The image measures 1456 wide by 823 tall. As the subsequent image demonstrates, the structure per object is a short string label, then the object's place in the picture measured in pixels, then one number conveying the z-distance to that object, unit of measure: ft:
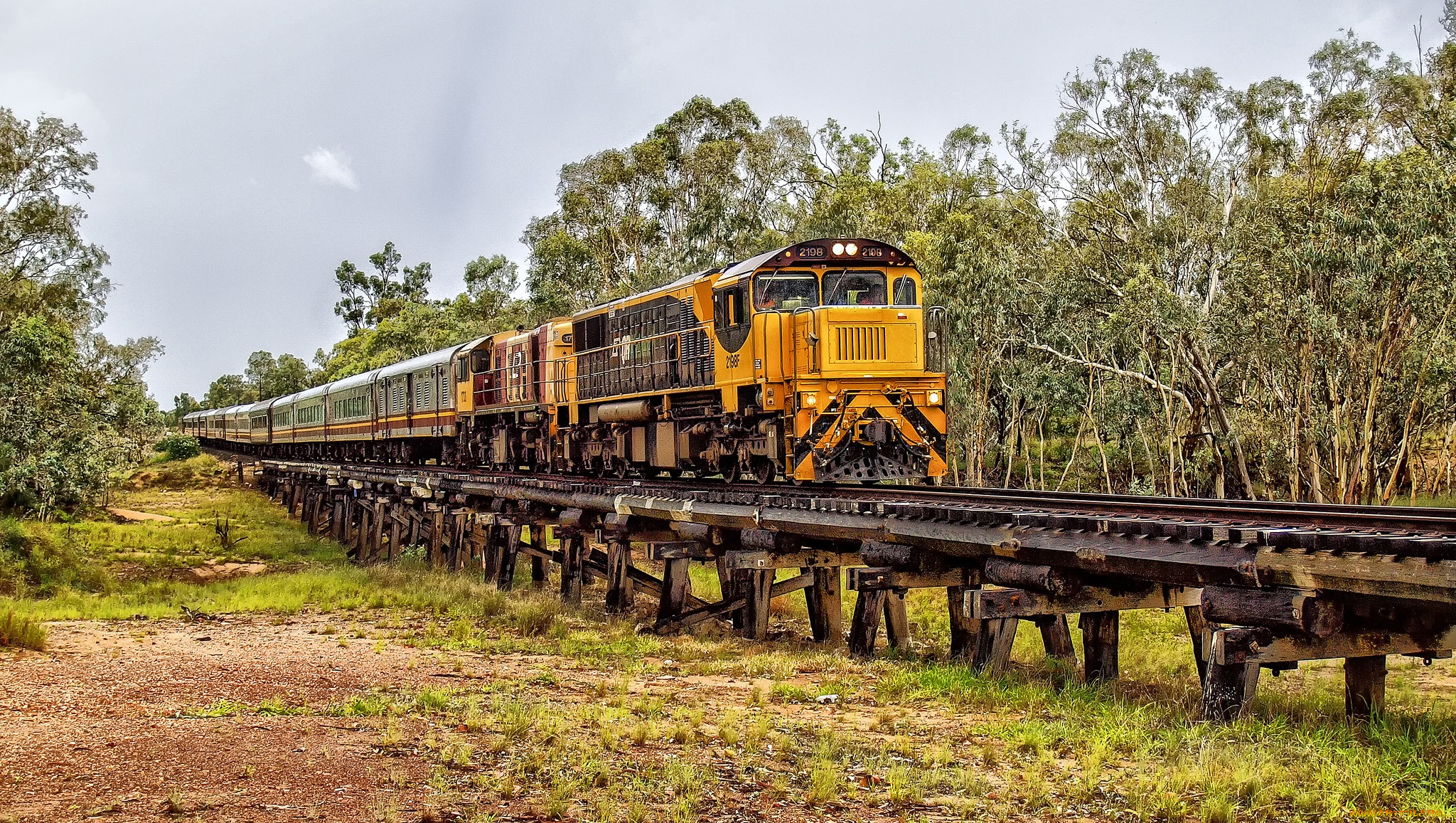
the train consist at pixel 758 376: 54.13
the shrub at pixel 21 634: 49.52
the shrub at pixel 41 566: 86.79
